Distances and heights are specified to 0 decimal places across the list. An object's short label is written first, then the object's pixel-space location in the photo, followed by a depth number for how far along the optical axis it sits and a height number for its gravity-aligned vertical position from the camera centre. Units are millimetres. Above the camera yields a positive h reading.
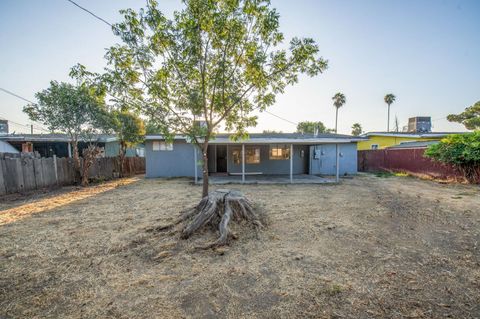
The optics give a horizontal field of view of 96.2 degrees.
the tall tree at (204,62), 3994 +1774
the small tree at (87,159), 10328 -451
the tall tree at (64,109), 10078 +2022
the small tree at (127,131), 13611 +1157
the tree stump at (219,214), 3922 -1326
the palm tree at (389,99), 37525 +8129
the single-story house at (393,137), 19422 +658
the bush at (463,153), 9781 -429
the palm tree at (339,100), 35000 +7515
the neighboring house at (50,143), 16188 +597
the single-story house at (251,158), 13445 -695
